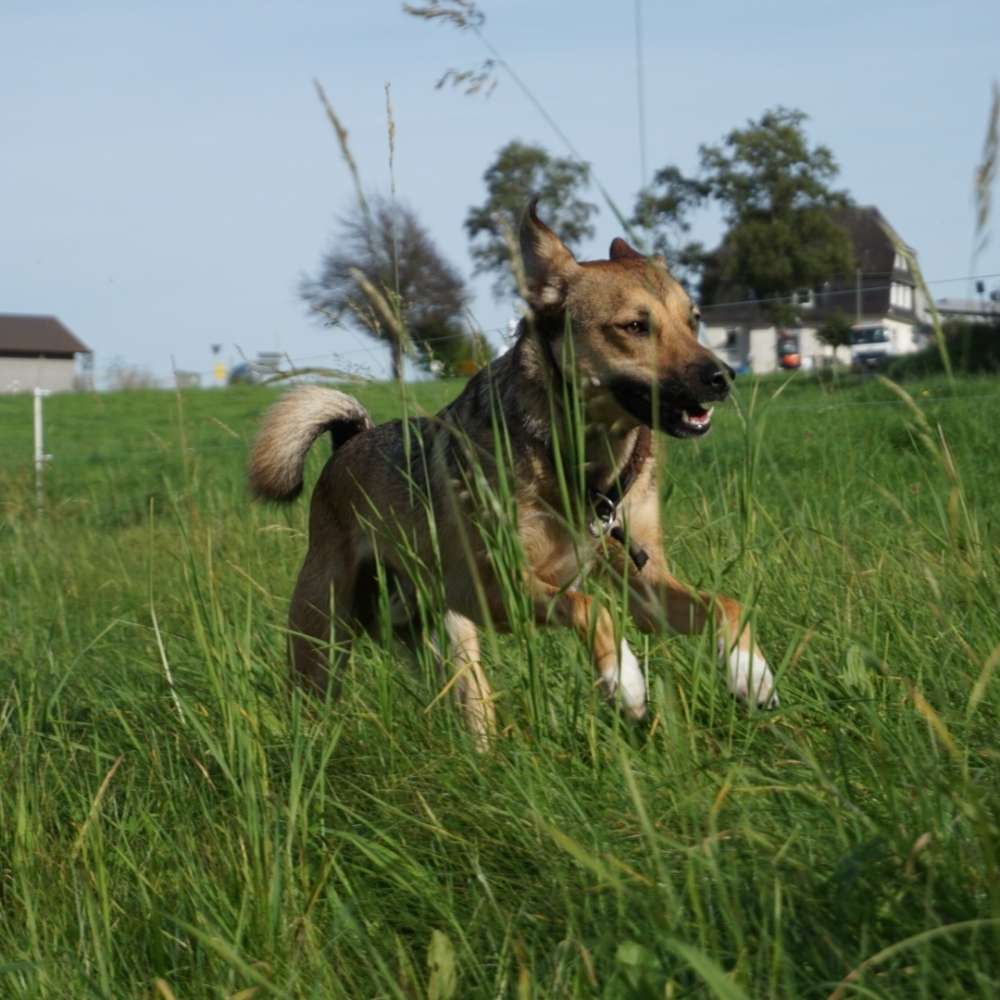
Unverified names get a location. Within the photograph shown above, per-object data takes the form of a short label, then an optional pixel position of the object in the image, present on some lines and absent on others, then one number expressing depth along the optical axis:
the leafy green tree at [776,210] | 63.41
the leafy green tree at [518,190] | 60.84
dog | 4.18
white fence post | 11.47
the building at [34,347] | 79.06
